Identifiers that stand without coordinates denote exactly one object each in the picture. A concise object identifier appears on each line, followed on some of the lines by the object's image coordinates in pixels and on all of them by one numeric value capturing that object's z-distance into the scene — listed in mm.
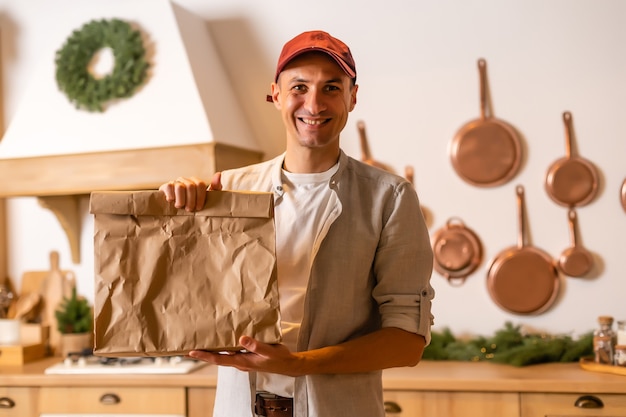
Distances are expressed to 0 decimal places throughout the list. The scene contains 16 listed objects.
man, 1381
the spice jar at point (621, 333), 2424
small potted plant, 2969
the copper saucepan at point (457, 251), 2756
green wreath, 2707
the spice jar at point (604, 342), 2420
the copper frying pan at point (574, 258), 2654
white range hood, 2615
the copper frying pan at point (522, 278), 2691
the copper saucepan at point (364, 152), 2840
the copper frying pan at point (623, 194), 2654
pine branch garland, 2529
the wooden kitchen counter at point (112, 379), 2445
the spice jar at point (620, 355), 2369
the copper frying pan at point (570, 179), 2674
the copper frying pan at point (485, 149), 2736
